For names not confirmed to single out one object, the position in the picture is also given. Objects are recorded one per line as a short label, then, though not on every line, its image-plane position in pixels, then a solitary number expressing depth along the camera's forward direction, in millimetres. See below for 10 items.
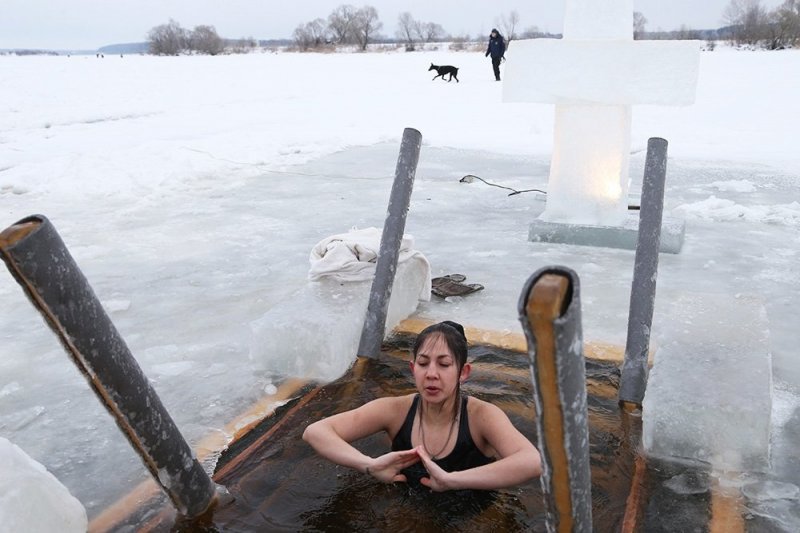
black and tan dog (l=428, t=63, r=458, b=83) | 23211
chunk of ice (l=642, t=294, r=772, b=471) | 2988
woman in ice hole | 2814
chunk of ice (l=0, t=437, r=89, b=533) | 2354
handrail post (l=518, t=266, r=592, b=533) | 1630
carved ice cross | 5695
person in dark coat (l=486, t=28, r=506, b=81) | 22562
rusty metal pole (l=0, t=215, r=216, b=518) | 2119
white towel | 4539
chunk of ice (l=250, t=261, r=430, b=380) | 3922
